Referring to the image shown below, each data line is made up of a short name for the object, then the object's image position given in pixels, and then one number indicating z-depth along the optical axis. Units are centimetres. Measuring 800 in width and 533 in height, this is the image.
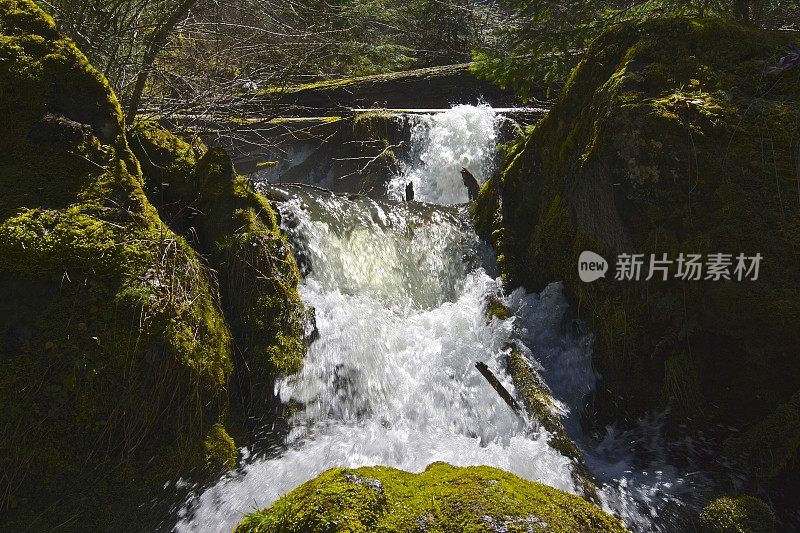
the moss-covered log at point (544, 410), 392
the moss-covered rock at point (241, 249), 429
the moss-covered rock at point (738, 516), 311
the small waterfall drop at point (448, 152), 1048
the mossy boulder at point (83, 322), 326
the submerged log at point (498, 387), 453
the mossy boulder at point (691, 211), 414
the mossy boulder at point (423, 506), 225
